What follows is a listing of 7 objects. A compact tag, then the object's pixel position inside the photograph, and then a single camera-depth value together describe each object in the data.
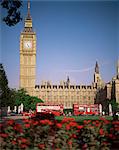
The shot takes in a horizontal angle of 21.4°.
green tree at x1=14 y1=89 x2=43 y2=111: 73.75
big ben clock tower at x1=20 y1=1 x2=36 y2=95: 105.41
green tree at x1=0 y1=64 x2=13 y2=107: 47.23
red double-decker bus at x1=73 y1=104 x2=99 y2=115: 50.64
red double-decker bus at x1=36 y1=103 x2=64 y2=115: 48.16
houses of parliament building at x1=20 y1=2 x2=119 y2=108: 105.25
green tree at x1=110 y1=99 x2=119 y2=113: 71.31
